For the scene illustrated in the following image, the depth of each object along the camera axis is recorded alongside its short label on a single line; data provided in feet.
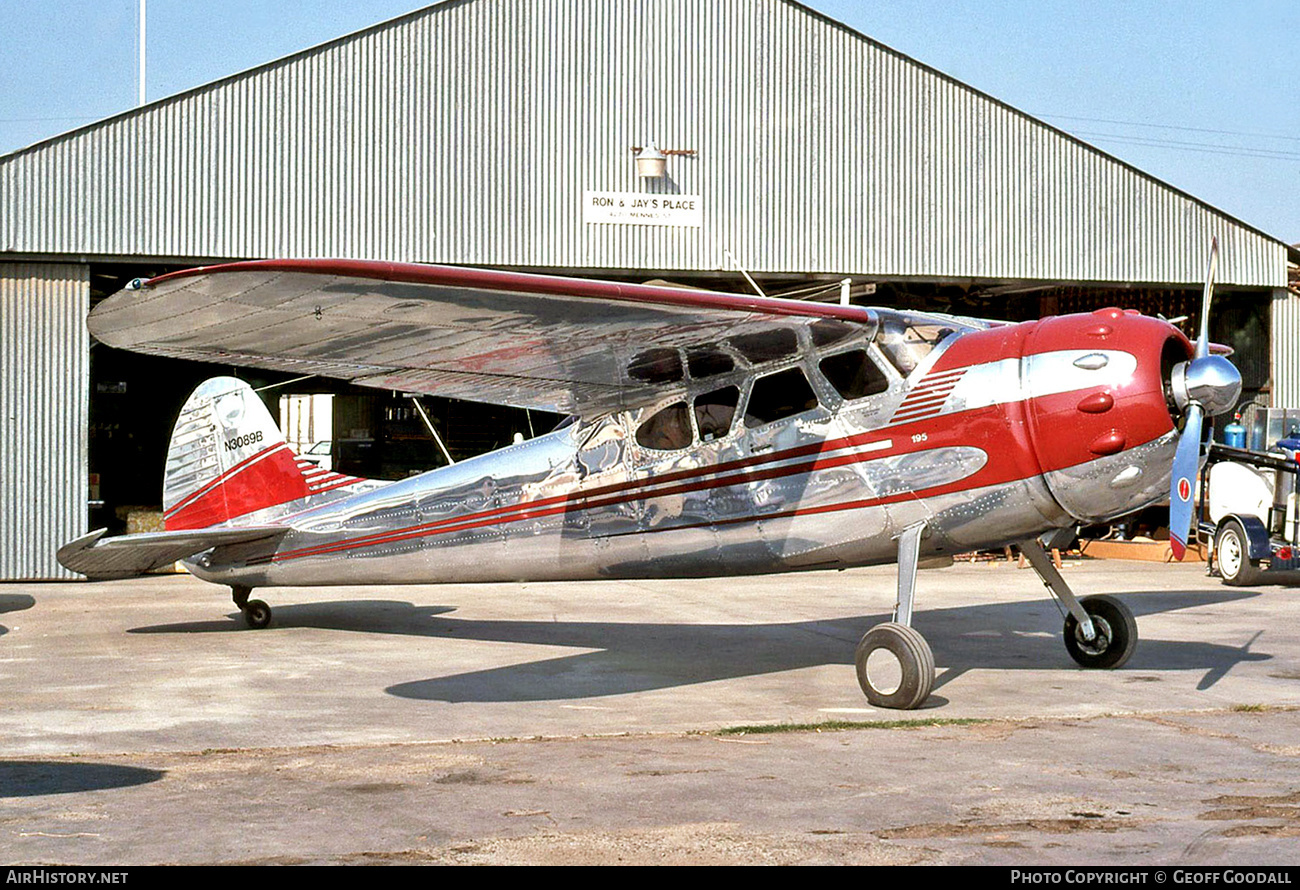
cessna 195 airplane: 26.27
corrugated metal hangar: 62.59
